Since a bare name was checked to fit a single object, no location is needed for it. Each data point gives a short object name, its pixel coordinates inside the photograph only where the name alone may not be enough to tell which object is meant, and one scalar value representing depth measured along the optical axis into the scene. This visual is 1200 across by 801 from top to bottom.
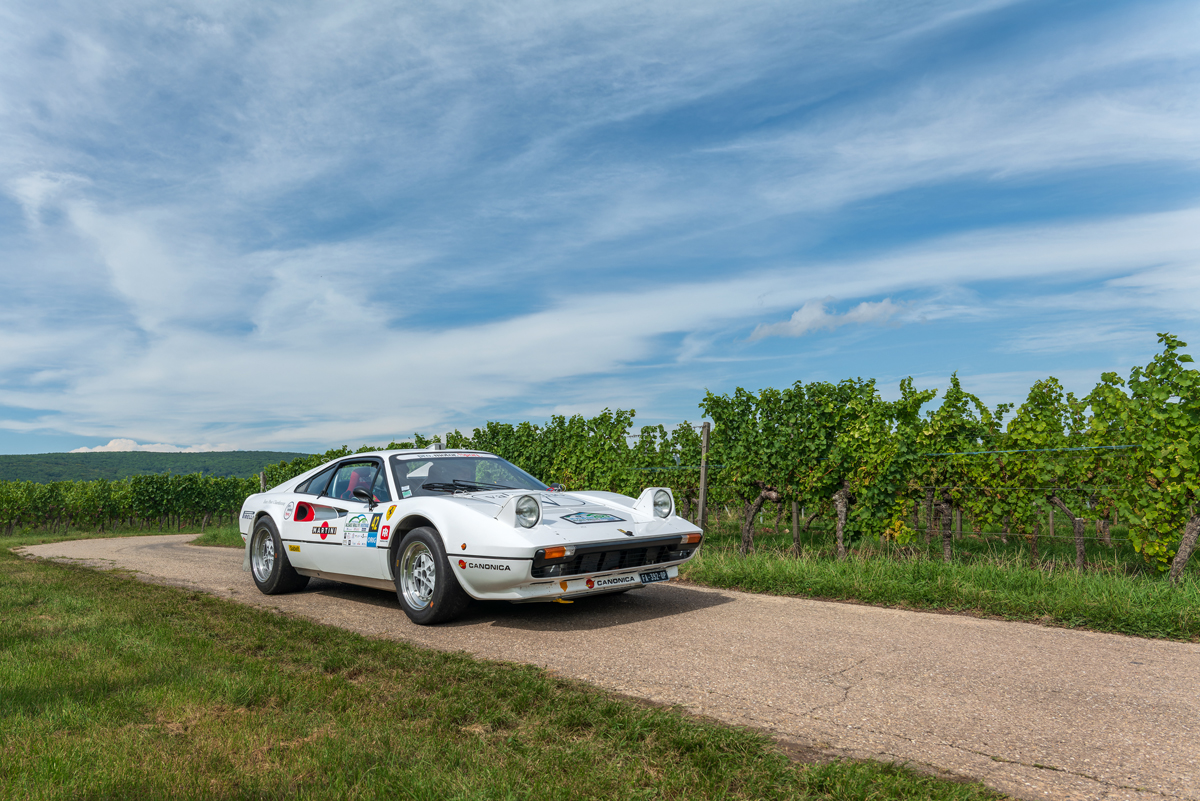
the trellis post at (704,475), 10.40
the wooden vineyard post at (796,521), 12.49
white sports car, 5.46
